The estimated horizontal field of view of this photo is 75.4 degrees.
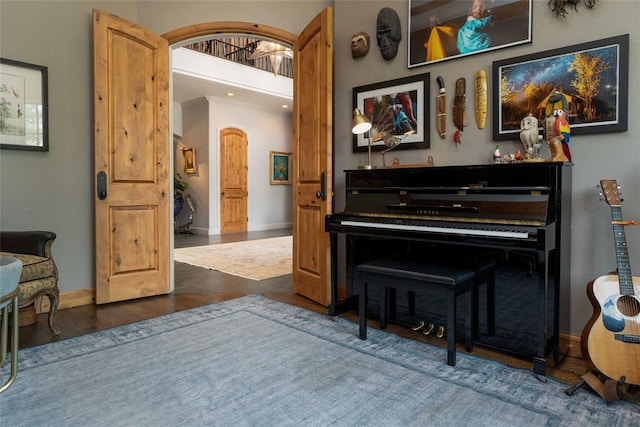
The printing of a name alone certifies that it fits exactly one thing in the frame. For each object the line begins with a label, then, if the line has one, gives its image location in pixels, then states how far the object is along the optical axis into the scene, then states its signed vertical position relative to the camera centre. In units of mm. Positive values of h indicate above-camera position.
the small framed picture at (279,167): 10078 +857
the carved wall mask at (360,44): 3398 +1302
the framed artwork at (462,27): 2623 +1182
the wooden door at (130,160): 3354 +371
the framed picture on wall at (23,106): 3016 +729
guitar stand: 1808 -839
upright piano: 2109 -151
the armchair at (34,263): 2578 -383
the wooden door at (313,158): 3281 +369
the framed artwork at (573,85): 2287 +684
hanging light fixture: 6754 +2536
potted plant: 8884 +216
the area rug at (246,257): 4801 -765
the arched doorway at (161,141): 3314 +522
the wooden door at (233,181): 9055 +491
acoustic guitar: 1866 -570
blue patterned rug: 1700 -874
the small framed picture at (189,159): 9047 +958
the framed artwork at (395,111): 3080 +702
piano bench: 2195 -452
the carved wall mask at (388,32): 3182 +1313
